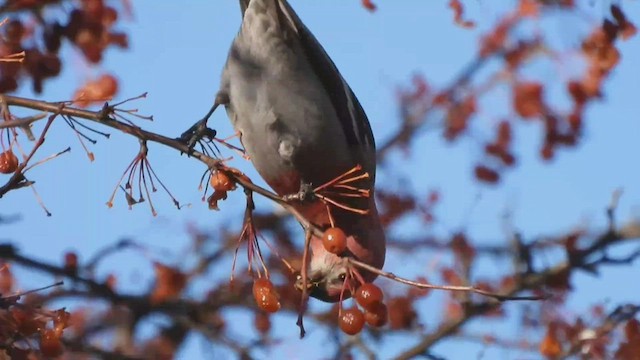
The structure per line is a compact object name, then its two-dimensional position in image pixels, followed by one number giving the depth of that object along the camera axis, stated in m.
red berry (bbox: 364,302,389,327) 5.42
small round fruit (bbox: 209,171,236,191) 5.39
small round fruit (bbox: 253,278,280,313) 5.51
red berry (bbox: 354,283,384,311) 5.37
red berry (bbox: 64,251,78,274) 8.90
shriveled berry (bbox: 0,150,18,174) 5.45
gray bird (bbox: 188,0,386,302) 7.28
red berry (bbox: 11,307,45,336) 5.68
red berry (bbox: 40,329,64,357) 5.76
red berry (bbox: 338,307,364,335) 5.41
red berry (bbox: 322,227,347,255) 5.27
